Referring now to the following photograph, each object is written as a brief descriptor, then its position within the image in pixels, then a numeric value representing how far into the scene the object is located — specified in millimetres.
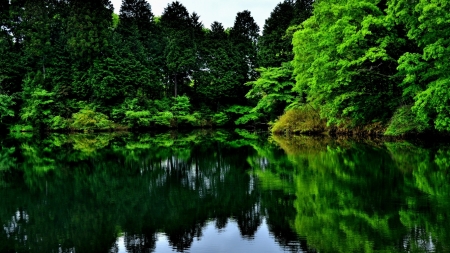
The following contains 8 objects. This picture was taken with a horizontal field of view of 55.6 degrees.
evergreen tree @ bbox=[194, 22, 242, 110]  46094
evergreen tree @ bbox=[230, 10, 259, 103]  47062
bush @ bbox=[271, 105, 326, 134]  28484
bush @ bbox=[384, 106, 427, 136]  19750
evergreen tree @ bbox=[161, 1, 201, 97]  44438
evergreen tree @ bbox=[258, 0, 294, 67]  39500
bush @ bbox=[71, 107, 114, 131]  37219
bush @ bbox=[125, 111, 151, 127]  38562
